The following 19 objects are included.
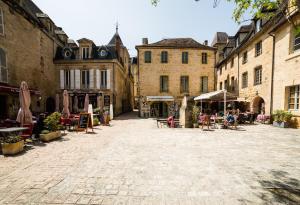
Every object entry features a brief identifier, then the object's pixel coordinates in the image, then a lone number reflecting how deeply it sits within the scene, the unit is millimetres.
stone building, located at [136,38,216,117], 20062
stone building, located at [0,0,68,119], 12562
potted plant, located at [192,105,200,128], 11273
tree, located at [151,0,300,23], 3979
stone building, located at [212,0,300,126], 10734
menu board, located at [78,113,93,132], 9738
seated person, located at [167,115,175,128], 11172
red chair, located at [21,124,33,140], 7121
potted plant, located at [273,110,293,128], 10719
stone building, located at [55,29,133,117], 19016
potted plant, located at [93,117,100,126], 12393
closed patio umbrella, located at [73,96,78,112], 18781
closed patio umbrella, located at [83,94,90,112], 12547
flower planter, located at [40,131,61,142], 7259
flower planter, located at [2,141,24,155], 5375
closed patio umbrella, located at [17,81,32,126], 7281
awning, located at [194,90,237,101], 12027
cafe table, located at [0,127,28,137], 5841
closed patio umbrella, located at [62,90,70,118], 11148
